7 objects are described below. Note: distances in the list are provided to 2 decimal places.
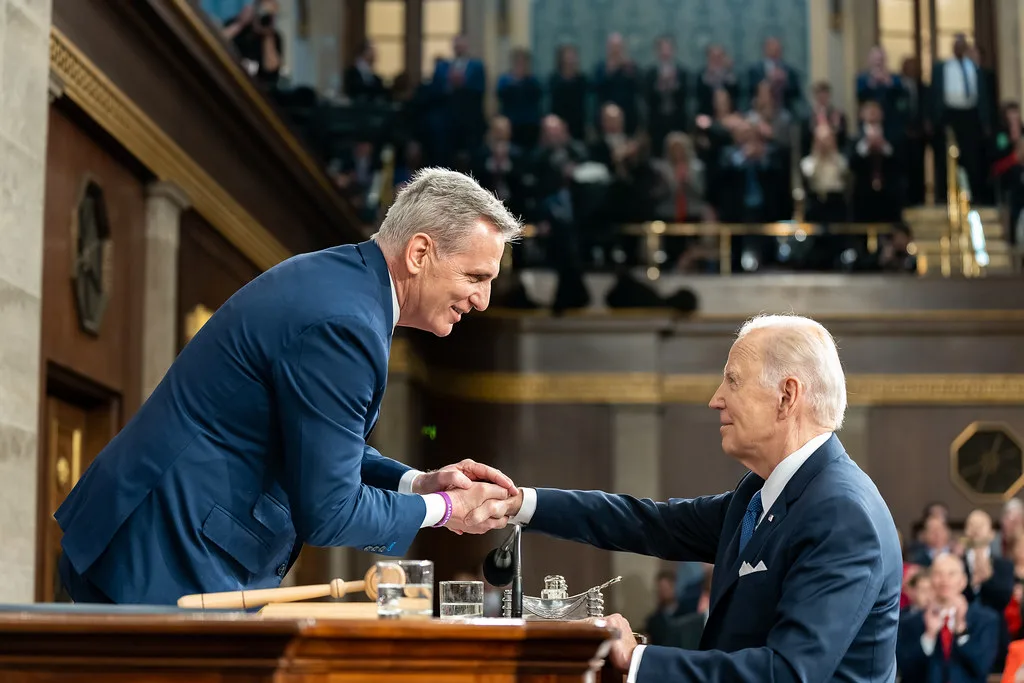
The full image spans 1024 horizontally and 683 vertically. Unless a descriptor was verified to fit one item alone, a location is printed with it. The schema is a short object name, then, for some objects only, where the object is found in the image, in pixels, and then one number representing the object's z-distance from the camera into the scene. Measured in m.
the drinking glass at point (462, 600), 5.29
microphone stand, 6.38
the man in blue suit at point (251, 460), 5.55
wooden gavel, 5.02
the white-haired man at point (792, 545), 5.58
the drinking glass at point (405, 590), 4.81
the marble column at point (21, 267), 10.42
